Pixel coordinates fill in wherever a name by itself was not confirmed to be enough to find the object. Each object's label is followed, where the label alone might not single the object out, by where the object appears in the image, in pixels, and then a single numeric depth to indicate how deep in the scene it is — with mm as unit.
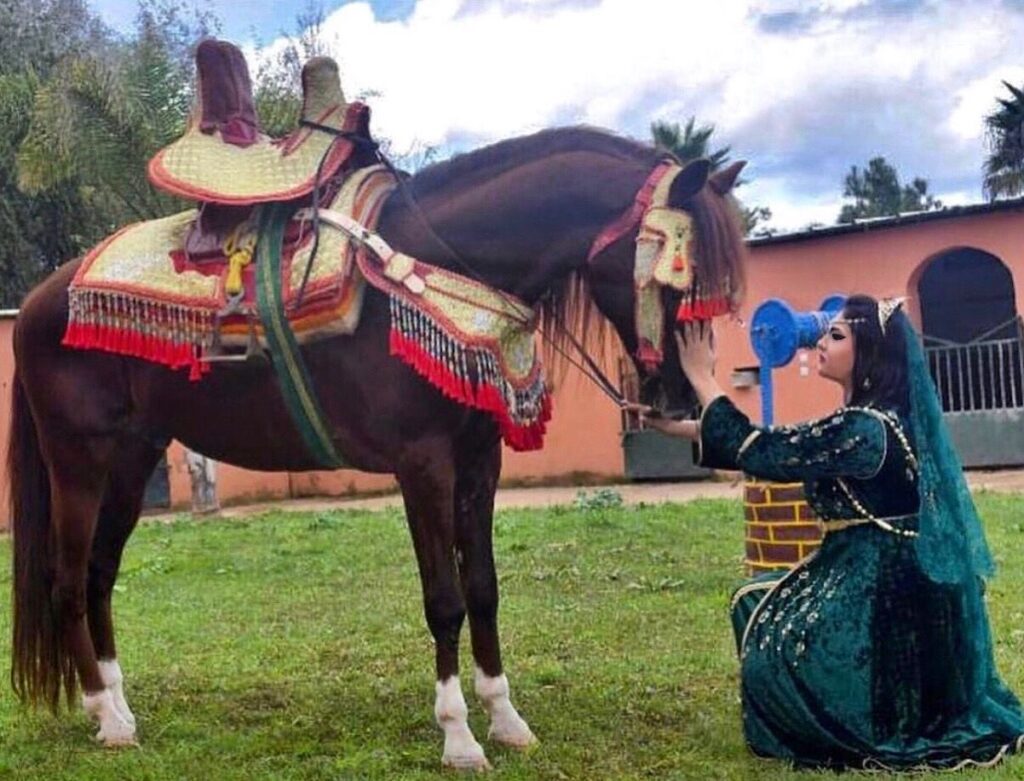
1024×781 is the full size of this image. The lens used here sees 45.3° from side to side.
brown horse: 3568
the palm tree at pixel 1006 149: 24219
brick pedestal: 4992
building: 13758
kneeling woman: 3295
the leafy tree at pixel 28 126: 19078
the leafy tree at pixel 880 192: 41281
